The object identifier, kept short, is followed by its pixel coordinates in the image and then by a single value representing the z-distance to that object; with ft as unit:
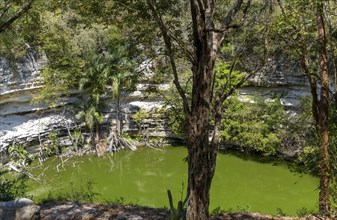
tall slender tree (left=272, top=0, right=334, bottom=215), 16.97
